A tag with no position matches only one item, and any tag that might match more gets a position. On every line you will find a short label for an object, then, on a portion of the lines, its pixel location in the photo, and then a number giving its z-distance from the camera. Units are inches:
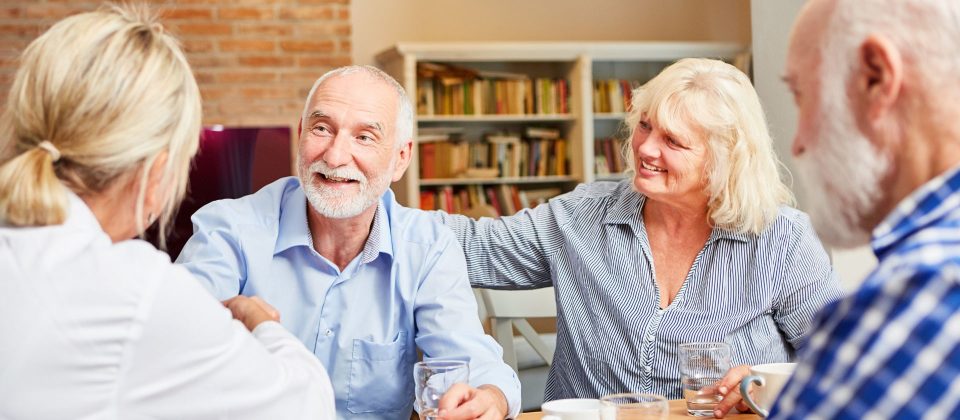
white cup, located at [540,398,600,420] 58.9
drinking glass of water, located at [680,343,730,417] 66.5
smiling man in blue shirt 73.9
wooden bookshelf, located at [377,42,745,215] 234.8
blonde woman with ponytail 41.1
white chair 109.3
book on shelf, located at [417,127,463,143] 241.0
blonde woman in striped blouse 83.7
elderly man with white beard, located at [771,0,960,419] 28.5
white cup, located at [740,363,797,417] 59.1
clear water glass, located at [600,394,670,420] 58.4
